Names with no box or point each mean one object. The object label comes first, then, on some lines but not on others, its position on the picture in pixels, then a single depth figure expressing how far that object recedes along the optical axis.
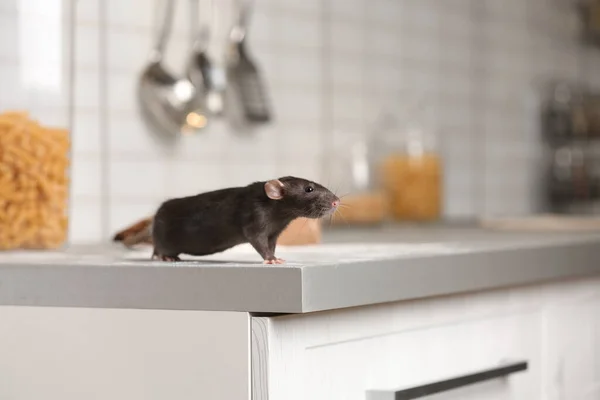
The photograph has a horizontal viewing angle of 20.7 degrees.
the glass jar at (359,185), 2.82
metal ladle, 2.47
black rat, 1.45
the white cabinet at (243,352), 1.39
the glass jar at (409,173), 3.10
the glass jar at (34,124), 1.81
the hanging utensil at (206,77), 2.52
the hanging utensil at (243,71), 2.67
